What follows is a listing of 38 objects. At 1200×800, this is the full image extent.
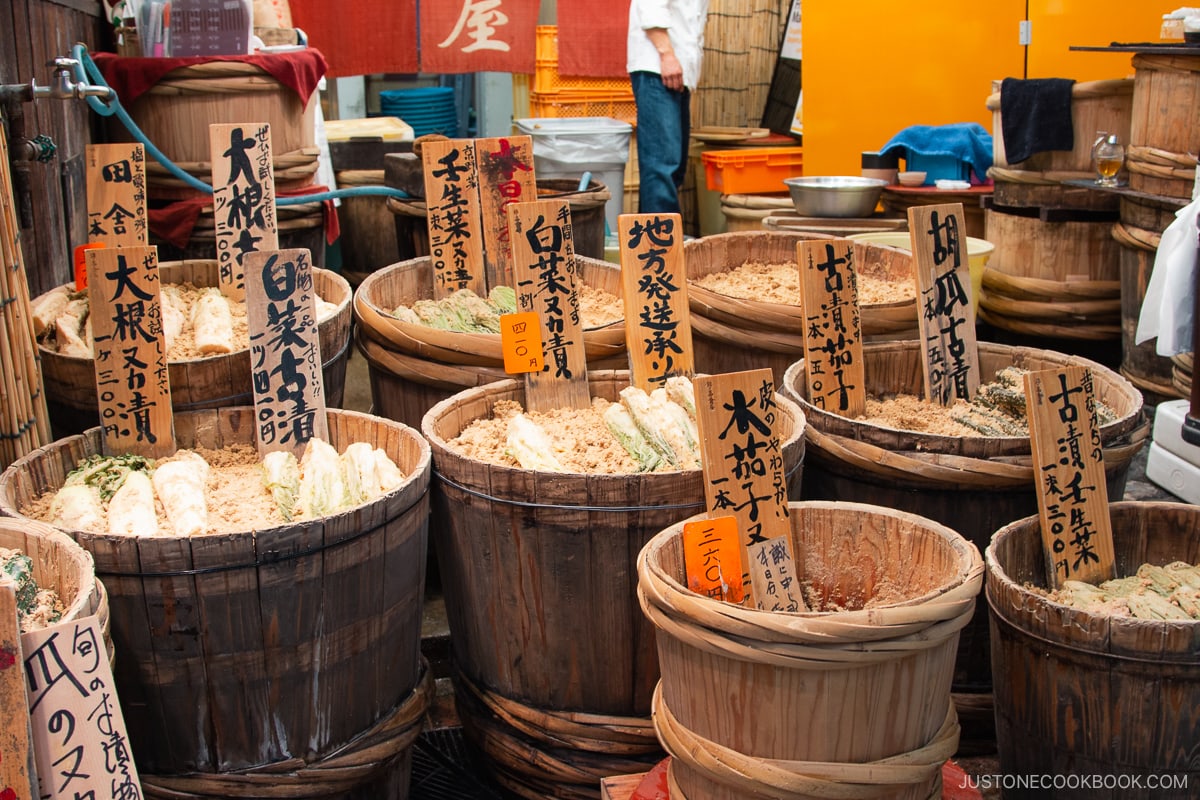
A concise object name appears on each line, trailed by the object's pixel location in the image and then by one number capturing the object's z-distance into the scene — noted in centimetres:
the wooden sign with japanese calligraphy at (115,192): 387
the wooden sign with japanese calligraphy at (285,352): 314
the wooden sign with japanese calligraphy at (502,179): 449
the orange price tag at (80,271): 392
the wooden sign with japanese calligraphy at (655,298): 361
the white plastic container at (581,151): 739
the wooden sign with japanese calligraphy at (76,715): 190
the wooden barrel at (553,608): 284
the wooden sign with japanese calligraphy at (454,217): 432
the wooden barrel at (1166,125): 527
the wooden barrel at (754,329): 405
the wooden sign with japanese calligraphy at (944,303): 364
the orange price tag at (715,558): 256
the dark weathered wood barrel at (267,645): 248
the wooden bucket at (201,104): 484
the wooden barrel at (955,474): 312
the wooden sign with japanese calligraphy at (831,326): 348
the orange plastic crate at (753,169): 891
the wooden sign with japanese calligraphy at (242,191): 366
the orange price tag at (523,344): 357
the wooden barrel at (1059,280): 627
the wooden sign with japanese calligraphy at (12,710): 180
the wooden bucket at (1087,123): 605
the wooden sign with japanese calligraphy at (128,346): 307
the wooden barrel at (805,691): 220
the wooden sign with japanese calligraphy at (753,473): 264
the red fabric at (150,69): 479
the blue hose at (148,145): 418
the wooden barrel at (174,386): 338
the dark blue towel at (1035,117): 611
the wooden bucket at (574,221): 537
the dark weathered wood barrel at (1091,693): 253
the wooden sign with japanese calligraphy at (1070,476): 290
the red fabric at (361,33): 955
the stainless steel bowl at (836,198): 677
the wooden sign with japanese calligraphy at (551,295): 357
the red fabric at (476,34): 966
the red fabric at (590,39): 982
